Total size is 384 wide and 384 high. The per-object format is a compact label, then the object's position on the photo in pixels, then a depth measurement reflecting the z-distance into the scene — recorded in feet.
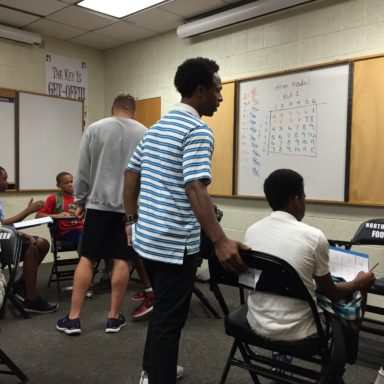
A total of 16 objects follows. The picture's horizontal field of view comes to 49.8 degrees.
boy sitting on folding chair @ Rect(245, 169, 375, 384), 4.51
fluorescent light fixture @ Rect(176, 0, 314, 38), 10.98
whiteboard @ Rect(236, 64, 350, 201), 10.36
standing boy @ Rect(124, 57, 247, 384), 4.67
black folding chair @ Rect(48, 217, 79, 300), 11.01
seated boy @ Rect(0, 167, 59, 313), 9.84
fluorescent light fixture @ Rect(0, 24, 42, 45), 13.92
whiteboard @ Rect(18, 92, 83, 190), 14.84
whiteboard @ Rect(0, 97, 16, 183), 14.30
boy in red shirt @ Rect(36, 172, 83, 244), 11.68
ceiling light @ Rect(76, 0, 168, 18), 12.28
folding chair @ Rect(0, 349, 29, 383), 6.29
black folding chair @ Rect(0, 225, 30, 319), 7.17
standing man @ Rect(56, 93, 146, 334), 8.55
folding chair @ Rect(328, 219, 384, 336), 7.79
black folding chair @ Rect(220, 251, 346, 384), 4.35
